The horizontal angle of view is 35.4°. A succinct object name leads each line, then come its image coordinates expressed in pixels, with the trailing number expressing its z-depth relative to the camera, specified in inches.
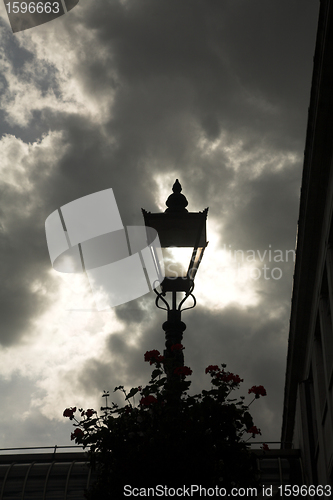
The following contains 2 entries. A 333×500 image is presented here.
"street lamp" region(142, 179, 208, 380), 303.6
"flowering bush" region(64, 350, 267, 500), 233.5
